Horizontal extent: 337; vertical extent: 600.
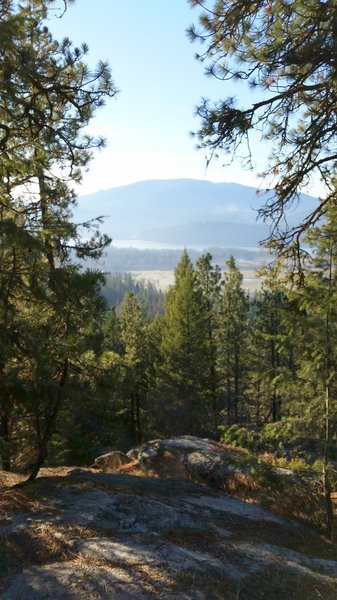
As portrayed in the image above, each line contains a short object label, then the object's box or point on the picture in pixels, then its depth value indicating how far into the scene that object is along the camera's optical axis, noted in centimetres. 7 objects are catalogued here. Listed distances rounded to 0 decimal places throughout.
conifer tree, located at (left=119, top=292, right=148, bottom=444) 2561
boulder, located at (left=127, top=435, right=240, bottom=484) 1070
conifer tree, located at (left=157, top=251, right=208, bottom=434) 2509
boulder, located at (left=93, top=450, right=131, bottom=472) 1259
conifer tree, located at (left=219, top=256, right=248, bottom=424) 2628
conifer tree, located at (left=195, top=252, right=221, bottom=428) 2572
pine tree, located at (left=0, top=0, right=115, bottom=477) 676
